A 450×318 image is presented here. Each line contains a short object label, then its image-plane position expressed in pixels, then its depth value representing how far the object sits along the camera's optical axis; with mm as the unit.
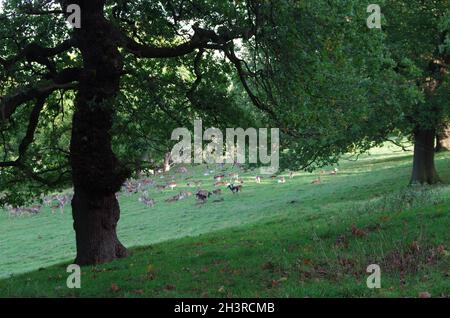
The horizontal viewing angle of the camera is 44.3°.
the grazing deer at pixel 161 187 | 53156
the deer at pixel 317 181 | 42762
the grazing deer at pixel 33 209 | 47875
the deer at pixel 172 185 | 53100
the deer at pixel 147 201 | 44331
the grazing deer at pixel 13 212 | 47281
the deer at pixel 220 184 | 49759
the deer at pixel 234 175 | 52659
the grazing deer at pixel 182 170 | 66369
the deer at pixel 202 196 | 41688
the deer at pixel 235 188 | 43719
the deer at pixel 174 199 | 45006
